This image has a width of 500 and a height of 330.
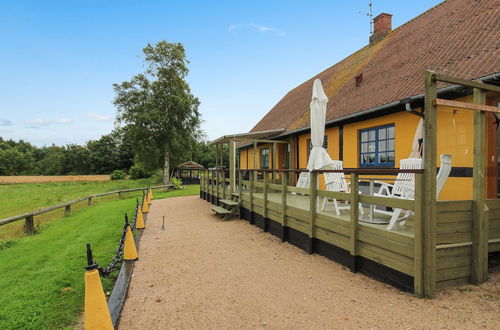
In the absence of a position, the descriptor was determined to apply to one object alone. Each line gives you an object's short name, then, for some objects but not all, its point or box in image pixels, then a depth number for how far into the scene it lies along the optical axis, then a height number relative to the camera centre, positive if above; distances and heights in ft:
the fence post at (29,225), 29.03 -6.28
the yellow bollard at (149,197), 45.99 -5.93
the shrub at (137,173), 139.63 -4.57
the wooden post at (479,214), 11.63 -2.18
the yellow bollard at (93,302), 7.88 -3.92
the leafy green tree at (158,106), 79.46 +16.58
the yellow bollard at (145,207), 34.78 -5.49
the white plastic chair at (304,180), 24.57 -1.54
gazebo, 97.60 -3.23
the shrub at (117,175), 148.36 -5.83
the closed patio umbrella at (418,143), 18.57 +1.27
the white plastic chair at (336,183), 17.15 -1.25
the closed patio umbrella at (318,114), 21.61 +3.78
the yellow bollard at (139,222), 25.07 -5.26
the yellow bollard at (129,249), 16.02 -4.93
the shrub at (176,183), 75.97 -5.28
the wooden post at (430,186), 10.50 -0.92
